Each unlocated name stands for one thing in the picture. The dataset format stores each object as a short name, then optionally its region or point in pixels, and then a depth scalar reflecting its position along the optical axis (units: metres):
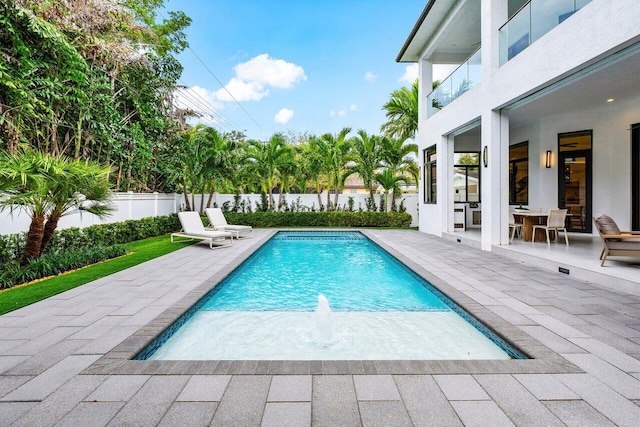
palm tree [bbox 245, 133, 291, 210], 16.20
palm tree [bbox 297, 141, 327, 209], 16.20
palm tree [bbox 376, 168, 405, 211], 16.22
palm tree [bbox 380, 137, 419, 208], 16.19
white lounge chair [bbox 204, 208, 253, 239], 12.32
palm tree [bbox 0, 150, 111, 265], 5.54
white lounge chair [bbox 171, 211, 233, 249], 10.18
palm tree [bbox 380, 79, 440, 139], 16.33
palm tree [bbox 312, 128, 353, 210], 16.25
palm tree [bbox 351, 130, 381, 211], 16.12
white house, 5.91
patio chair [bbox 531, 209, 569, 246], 8.38
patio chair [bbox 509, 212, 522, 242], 8.99
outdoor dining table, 9.19
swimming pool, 3.60
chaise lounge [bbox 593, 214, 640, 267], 5.61
